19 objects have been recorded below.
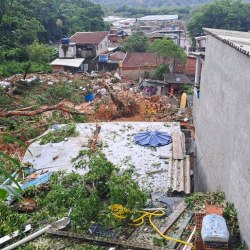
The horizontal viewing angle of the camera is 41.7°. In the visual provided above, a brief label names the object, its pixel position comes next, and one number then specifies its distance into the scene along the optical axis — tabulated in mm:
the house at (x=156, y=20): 63394
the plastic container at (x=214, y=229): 4258
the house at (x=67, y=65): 28906
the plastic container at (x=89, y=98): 19306
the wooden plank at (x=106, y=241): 4766
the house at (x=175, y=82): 23938
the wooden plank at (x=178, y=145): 8328
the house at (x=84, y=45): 31027
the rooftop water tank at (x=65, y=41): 30394
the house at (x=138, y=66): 29094
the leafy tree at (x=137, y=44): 36484
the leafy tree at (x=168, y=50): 25734
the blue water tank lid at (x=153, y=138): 9258
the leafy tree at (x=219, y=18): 45453
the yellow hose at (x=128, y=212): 5449
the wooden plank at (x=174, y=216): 5301
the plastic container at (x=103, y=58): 31344
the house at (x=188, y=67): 28734
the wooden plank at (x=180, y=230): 4852
